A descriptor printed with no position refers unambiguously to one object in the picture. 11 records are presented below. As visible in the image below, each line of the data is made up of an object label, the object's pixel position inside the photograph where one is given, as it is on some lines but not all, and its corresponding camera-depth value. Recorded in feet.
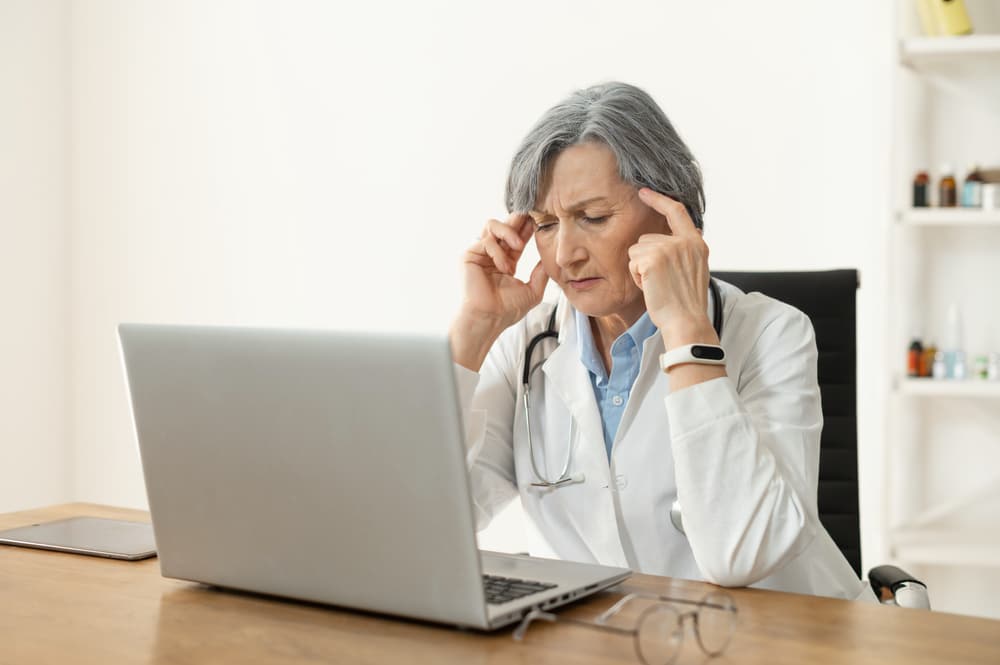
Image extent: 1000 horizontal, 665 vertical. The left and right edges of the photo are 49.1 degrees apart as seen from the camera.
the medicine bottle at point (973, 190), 8.63
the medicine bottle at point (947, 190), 8.73
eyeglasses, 3.06
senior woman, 4.70
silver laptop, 3.12
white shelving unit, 9.02
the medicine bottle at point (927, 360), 8.90
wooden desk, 3.09
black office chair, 6.10
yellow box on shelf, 8.51
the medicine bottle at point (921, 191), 8.79
